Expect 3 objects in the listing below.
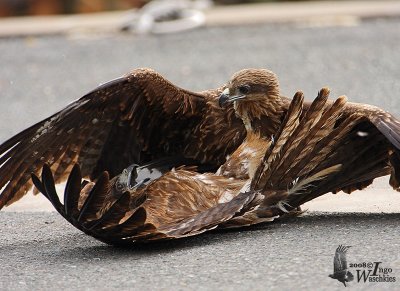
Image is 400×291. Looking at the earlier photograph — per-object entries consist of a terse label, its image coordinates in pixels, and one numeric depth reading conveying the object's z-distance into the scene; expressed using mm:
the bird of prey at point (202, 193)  11398
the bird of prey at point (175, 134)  12508
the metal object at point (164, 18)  32219
